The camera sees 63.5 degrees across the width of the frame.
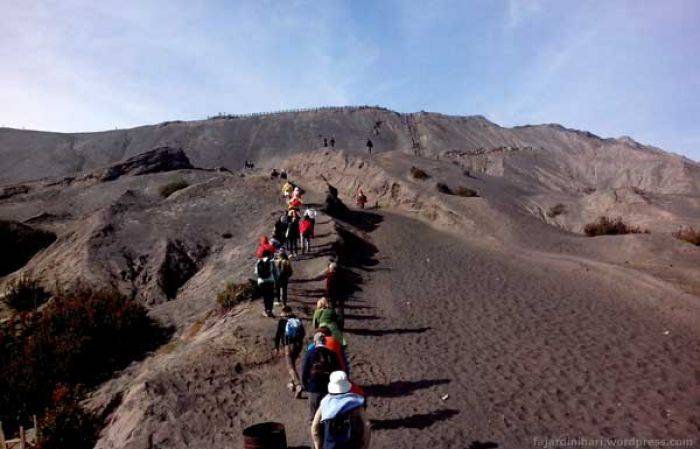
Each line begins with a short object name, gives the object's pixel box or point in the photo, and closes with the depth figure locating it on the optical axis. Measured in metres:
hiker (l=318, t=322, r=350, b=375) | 7.78
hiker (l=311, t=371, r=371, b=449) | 5.83
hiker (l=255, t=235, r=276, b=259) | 13.84
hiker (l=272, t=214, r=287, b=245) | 19.08
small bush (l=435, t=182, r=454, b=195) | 33.66
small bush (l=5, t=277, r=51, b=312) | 19.16
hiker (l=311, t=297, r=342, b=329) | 9.72
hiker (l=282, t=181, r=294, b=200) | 27.17
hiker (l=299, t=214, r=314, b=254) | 19.27
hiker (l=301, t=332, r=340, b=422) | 7.46
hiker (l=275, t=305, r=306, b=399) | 9.80
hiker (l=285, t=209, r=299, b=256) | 19.20
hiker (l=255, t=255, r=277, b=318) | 12.85
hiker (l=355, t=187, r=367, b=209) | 31.86
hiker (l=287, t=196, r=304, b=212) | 21.11
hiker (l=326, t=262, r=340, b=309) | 13.36
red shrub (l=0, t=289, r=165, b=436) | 12.08
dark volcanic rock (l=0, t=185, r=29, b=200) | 40.52
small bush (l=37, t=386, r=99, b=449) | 9.60
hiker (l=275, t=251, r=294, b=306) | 13.72
